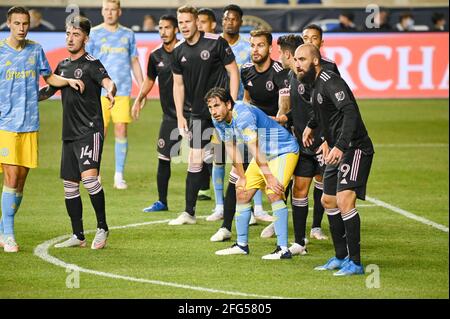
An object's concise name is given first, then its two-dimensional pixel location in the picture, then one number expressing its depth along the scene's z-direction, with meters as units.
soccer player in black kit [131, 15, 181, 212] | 14.72
